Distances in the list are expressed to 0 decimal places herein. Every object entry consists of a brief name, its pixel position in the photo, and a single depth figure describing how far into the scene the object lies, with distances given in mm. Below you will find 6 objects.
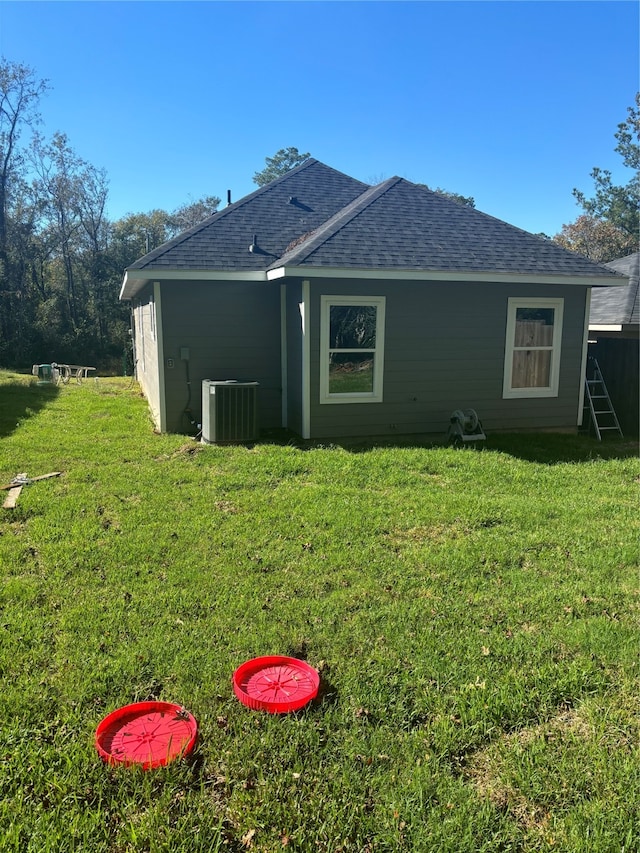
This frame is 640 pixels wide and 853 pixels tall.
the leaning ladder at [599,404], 10206
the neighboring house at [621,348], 10484
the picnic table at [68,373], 18461
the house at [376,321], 8648
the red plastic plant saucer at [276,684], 2795
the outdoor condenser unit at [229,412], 8430
